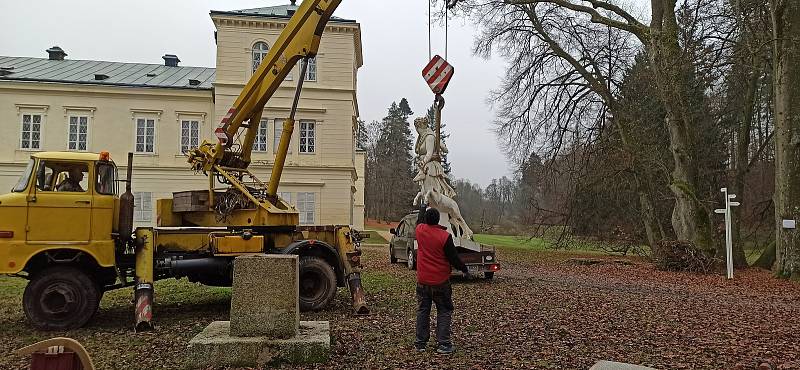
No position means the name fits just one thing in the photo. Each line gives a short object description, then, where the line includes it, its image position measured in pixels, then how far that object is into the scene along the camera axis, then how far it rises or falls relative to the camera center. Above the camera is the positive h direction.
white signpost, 16.70 +0.09
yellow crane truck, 8.57 -0.16
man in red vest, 7.12 -0.68
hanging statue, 13.22 +0.97
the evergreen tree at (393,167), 69.20 +6.39
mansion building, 30.25 +5.12
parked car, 14.81 -0.80
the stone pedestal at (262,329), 6.56 -1.25
